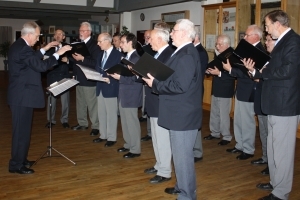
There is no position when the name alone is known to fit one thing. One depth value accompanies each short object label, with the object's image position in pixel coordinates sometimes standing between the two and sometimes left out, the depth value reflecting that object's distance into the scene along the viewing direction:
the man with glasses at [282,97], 2.94
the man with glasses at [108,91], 4.79
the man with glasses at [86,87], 5.38
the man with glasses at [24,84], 3.64
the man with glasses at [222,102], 5.12
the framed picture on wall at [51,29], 17.05
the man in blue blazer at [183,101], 2.73
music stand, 3.89
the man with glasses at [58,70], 5.89
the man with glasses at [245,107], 4.22
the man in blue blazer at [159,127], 3.43
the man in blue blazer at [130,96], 4.19
